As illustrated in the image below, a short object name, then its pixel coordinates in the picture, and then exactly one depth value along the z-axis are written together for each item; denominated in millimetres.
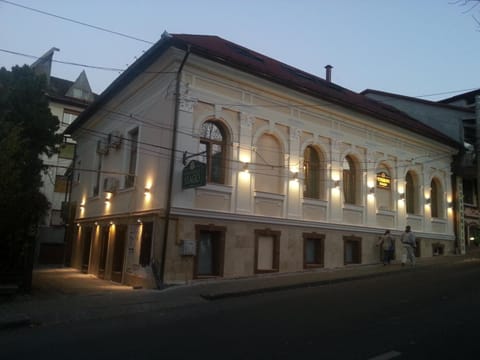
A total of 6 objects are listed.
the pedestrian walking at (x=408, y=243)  18328
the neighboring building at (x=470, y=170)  25562
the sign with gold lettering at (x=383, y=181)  20688
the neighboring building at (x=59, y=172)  28609
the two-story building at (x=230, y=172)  13938
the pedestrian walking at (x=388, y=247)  18547
